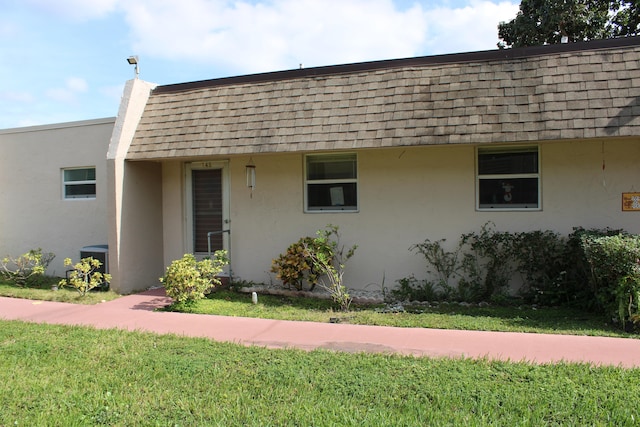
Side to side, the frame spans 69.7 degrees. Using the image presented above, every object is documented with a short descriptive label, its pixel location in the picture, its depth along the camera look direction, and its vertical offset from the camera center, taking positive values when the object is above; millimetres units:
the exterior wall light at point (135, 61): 9281 +3141
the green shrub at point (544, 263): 7051 -819
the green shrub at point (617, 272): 5426 -764
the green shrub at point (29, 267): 9469 -1056
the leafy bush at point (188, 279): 7238 -1018
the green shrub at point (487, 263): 7348 -845
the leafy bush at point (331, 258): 7324 -780
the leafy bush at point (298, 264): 7941 -881
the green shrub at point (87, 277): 8219 -1105
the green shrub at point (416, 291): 7719 -1344
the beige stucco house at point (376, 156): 7055 +1015
